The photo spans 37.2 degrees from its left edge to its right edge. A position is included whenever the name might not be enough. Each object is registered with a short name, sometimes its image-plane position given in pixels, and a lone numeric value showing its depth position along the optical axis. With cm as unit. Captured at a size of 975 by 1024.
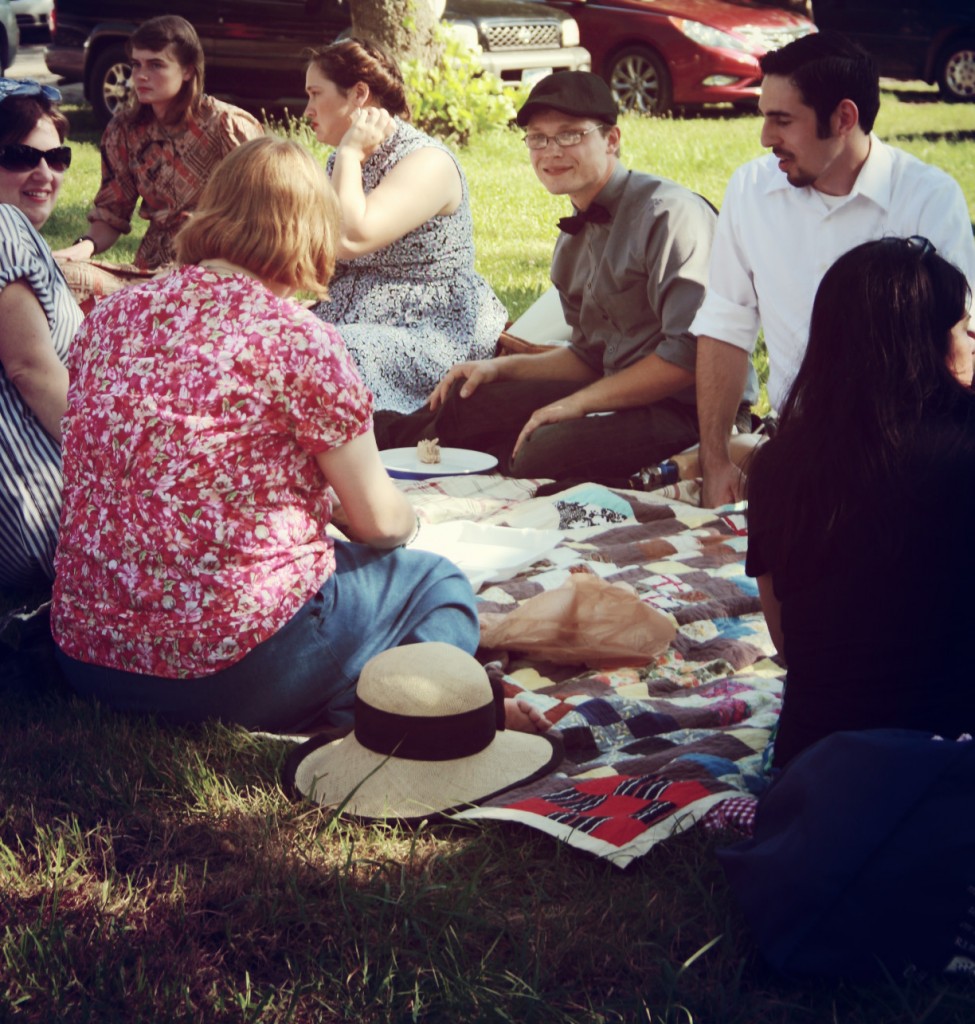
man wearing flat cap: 488
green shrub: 1117
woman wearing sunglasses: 375
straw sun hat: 272
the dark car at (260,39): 1264
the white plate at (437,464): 484
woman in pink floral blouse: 287
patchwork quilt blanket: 271
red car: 1405
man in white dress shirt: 425
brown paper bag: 355
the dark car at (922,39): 1614
